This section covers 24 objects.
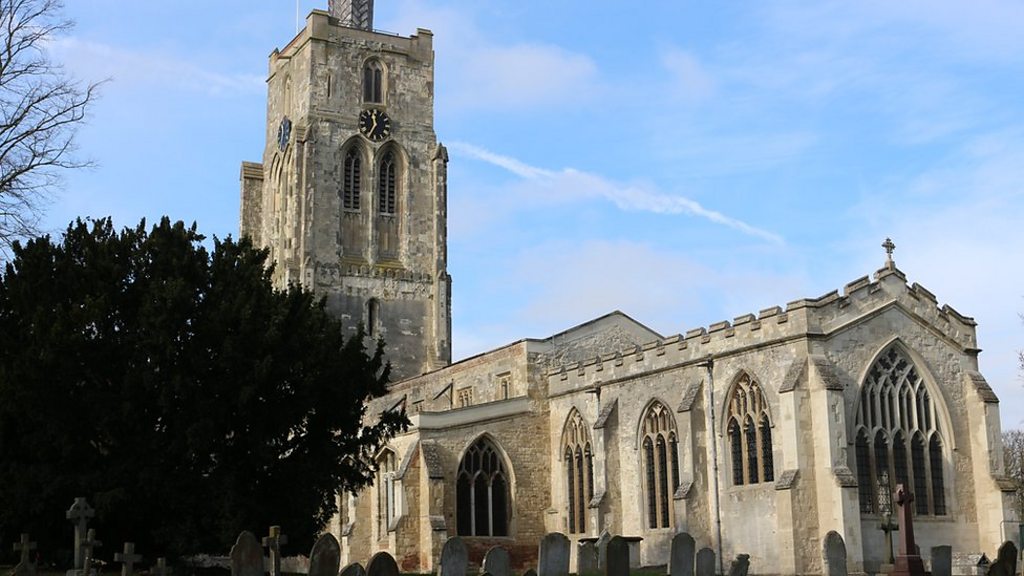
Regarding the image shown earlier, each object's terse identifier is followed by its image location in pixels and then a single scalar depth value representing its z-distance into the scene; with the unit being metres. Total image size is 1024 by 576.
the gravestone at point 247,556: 18.95
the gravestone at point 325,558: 18.41
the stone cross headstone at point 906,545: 25.84
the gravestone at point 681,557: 21.11
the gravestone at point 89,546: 23.17
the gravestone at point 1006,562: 21.41
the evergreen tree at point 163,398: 26.86
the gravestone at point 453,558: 19.58
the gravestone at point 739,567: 22.19
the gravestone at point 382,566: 17.62
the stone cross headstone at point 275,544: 22.66
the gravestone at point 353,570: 17.44
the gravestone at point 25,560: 23.73
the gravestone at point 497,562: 19.91
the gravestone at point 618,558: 20.12
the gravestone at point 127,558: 22.44
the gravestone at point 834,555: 23.52
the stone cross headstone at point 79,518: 23.56
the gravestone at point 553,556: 20.31
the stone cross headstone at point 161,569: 22.69
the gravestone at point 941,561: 25.03
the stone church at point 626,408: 33.31
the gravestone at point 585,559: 24.73
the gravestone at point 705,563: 21.73
